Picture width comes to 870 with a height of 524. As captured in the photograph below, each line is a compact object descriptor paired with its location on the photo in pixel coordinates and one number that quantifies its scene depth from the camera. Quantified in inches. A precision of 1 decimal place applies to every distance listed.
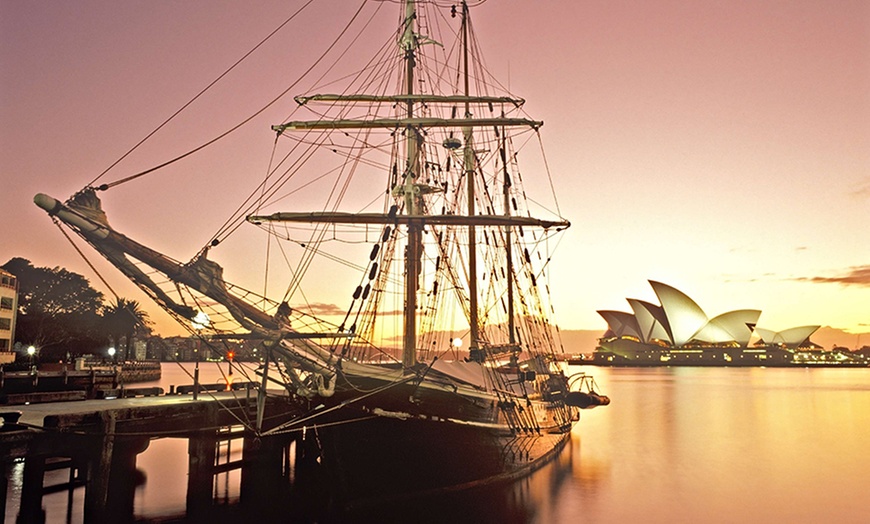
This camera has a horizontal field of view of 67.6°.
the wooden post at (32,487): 660.7
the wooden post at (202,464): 842.8
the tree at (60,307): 2805.1
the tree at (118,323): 3275.1
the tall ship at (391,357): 644.1
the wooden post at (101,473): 686.5
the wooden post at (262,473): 878.4
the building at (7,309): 2406.5
